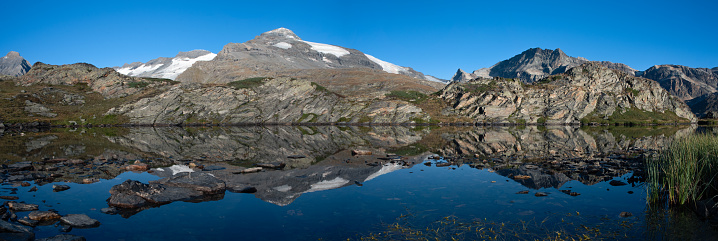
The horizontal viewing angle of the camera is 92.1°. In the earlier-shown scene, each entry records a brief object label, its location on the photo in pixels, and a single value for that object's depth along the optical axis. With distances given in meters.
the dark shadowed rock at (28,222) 14.21
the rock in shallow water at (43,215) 14.78
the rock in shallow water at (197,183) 20.33
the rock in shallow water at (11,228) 12.80
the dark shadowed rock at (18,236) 12.12
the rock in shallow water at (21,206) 16.16
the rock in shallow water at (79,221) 14.30
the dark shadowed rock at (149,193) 17.79
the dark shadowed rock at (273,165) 29.80
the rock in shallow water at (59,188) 20.73
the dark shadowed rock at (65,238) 12.22
